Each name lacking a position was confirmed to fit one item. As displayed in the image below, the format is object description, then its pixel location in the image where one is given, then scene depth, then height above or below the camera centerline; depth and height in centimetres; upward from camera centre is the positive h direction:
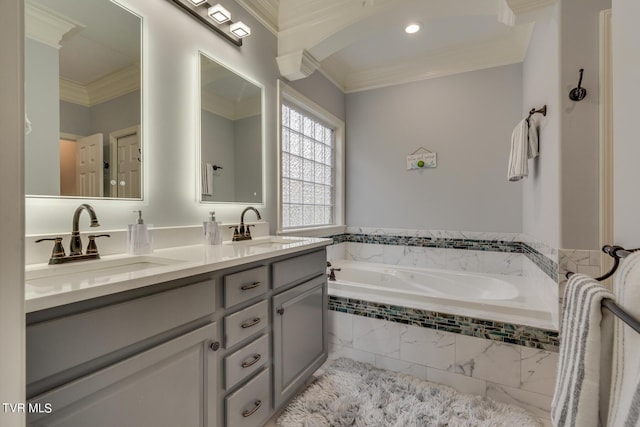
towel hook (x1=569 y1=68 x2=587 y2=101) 162 +66
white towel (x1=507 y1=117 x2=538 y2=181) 213 +48
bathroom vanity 70 -41
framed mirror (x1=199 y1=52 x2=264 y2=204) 180 +53
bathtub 184 -63
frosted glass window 279 +45
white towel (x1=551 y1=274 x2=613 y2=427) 61 -34
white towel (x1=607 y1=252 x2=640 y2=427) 48 -27
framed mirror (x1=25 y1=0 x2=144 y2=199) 112 +49
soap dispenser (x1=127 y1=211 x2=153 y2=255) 133 -12
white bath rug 154 -110
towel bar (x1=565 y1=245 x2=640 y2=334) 49 -19
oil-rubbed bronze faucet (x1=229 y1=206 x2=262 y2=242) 191 -13
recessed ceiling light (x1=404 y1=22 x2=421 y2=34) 250 +161
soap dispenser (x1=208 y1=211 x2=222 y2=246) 169 -11
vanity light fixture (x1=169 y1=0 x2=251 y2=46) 167 +120
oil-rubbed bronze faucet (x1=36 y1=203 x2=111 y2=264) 108 -12
